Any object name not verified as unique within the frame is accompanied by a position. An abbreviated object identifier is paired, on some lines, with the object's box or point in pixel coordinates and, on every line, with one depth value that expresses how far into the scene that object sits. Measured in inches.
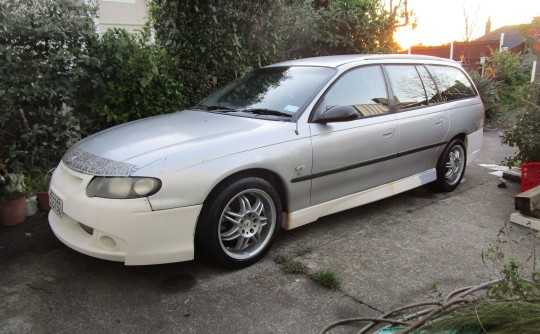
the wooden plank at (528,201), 160.6
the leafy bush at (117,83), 181.6
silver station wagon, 110.2
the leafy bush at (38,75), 161.6
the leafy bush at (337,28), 262.2
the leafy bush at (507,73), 463.0
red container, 190.5
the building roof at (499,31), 1421.6
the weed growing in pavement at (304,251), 137.2
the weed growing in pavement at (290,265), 125.7
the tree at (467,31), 1522.5
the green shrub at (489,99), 390.3
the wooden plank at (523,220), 159.9
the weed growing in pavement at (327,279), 117.6
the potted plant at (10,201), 155.5
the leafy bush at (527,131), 200.8
